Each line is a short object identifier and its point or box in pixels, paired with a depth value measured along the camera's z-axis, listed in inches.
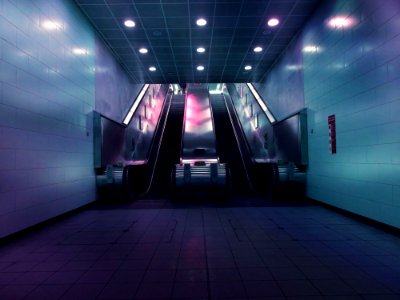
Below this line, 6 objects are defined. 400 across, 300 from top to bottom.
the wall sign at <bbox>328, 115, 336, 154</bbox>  226.8
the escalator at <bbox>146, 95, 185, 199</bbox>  356.8
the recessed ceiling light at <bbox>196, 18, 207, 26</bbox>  264.2
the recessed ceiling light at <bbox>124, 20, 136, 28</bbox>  264.4
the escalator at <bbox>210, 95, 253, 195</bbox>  360.2
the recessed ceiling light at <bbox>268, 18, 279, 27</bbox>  266.8
